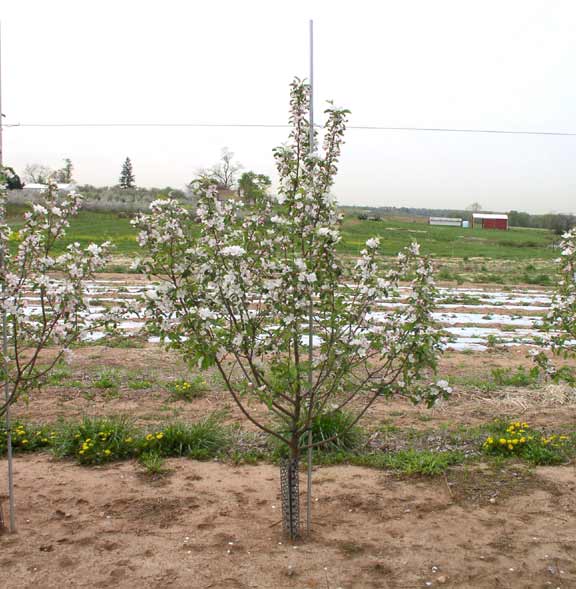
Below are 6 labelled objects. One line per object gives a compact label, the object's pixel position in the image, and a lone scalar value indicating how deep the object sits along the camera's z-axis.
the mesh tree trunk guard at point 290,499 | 4.21
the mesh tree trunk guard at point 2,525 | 4.36
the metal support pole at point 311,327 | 3.92
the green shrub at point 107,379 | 7.91
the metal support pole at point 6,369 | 4.12
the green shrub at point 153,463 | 5.45
